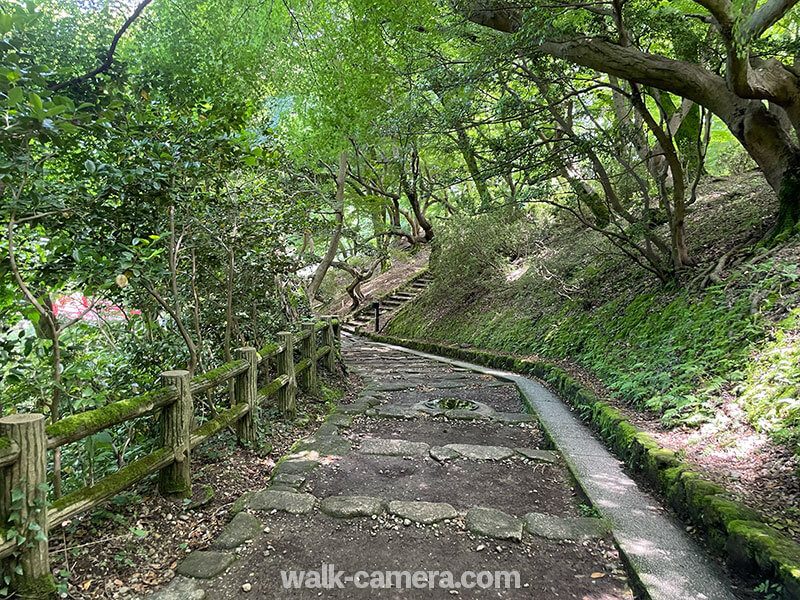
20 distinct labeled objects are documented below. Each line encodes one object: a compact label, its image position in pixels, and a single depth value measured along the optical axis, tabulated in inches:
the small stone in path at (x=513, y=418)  194.2
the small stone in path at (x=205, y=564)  88.0
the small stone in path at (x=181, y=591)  80.9
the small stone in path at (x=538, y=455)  149.9
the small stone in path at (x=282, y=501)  114.5
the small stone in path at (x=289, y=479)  130.1
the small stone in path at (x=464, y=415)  200.2
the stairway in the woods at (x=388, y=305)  621.0
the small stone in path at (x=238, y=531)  98.0
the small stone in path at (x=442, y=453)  150.7
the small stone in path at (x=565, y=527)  102.2
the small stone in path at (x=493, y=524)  103.3
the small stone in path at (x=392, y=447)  156.3
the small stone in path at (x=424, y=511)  110.5
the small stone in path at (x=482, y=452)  152.0
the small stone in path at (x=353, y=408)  207.9
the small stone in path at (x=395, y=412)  203.9
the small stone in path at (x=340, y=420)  189.3
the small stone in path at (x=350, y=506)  112.6
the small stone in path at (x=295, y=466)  138.9
